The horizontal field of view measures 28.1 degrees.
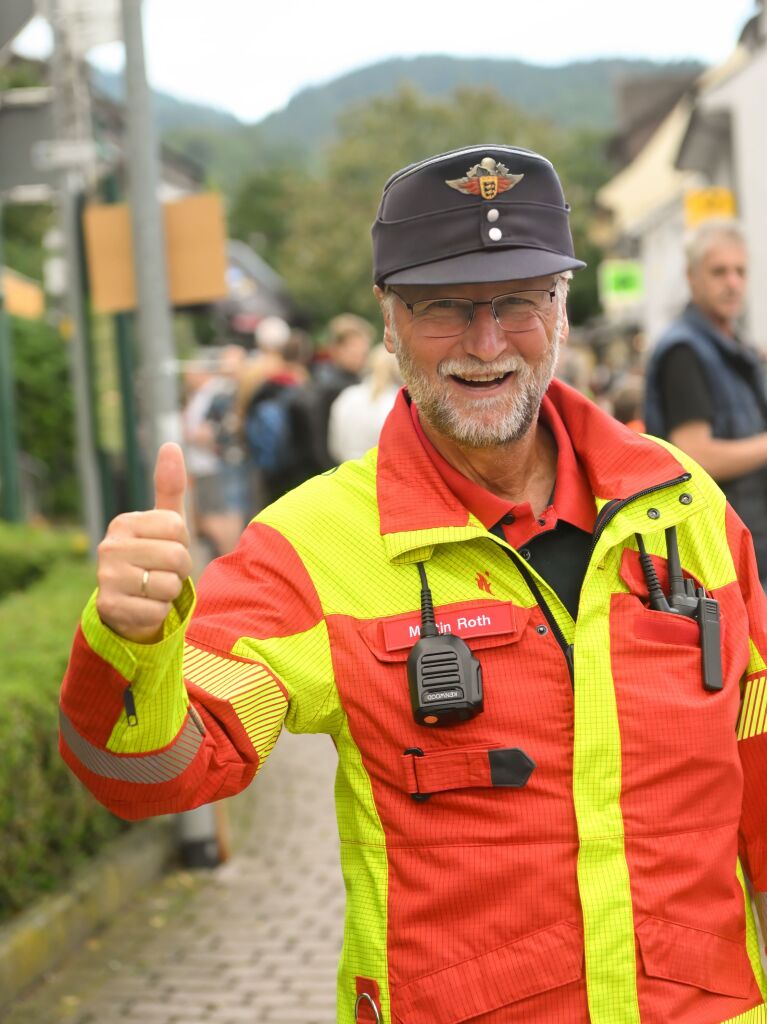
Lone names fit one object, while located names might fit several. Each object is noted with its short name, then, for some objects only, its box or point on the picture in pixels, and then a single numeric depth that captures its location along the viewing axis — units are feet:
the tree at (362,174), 200.03
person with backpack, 34.99
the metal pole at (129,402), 28.22
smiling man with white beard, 7.03
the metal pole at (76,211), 28.76
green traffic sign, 86.58
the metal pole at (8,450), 44.09
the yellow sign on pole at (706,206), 54.70
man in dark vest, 15.70
